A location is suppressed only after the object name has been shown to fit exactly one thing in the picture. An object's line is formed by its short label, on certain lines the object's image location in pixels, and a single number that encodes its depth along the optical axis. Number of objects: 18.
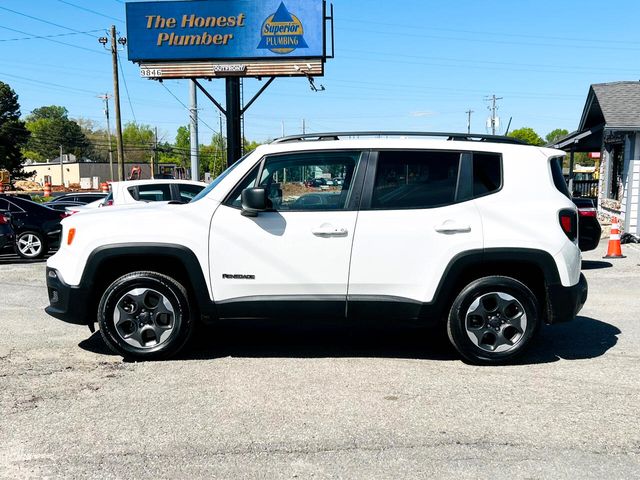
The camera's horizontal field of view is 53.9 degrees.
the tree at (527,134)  105.49
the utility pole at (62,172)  111.18
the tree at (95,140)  152.75
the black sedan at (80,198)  20.88
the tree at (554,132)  163.20
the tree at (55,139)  141.75
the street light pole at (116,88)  36.50
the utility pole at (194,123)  27.33
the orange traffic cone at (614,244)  12.62
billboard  23.77
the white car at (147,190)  12.11
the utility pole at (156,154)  117.38
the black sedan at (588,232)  9.62
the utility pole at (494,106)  92.89
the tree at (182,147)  147.00
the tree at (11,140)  79.62
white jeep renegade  5.21
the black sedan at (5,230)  12.96
